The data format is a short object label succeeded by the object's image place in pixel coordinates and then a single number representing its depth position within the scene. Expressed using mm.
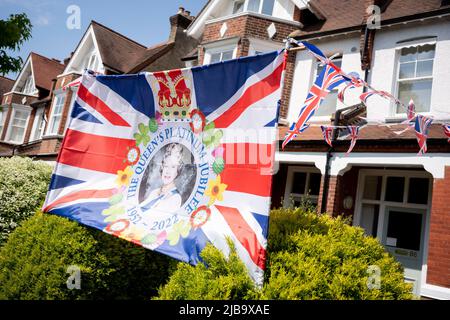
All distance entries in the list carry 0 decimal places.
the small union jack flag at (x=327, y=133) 8211
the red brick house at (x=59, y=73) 19797
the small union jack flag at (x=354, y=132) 7705
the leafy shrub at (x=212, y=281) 2891
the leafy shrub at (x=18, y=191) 6562
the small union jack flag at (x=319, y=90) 4543
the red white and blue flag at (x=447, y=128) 6047
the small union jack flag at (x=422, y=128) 5672
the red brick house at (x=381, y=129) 8211
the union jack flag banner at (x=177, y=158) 3381
